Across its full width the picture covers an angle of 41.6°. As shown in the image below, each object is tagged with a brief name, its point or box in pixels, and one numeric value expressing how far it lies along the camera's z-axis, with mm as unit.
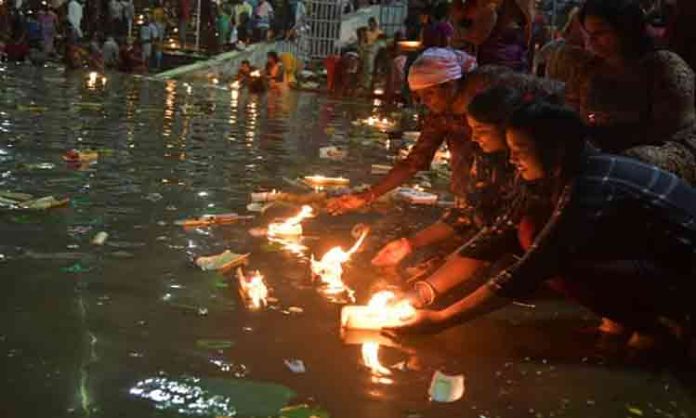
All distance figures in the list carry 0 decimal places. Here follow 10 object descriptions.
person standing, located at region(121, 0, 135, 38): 30516
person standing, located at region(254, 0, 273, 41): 29742
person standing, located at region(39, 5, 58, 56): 29172
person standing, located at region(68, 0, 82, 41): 29281
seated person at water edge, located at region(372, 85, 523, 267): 4688
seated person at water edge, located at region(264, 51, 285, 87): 24897
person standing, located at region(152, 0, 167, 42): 29812
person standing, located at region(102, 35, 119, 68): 28703
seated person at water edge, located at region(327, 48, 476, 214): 5355
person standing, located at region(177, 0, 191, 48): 30047
